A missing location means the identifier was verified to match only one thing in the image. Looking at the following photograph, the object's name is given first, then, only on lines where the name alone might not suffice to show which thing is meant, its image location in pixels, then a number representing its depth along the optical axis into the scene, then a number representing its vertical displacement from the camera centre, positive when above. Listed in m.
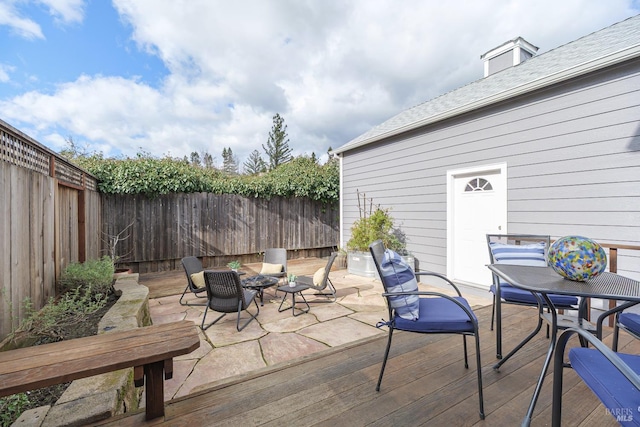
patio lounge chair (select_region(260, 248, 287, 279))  4.65 -0.96
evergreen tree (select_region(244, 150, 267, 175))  26.06 +4.82
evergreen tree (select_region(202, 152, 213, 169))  22.31 +4.53
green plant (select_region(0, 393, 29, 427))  1.45 -1.15
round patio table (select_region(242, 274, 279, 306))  3.86 -1.06
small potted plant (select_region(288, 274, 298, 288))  3.87 -1.03
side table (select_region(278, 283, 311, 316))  3.69 -1.11
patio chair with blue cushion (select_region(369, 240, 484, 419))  1.78 -0.72
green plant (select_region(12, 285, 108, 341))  2.15 -0.95
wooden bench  1.19 -0.75
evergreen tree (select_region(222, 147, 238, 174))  29.39 +6.09
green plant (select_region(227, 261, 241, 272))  4.27 -0.88
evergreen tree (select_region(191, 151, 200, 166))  29.14 +6.16
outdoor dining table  1.32 -0.42
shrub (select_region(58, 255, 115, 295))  3.20 -0.81
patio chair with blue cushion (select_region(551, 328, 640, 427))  0.90 -0.68
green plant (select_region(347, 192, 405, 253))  5.60 -0.47
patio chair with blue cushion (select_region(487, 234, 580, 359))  2.30 -0.53
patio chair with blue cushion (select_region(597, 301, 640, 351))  1.65 -0.75
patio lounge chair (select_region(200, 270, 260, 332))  3.08 -0.99
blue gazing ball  1.50 -0.28
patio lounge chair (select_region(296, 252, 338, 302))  3.97 -1.08
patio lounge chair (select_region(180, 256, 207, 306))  3.97 -0.99
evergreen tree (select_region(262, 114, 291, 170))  23.06 +5.89
